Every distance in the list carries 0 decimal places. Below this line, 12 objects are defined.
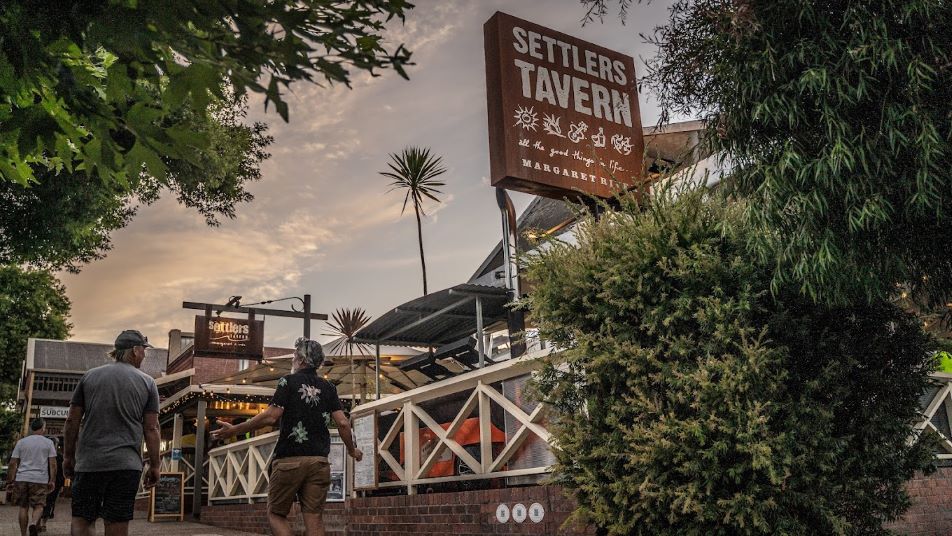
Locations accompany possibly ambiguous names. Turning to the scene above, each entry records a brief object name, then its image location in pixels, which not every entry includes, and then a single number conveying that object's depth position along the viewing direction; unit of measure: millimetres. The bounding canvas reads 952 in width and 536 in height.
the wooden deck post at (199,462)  16734
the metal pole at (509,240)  8789
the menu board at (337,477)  9320
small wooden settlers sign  16641
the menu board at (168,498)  15481
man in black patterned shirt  5334
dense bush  4523
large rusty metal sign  8461
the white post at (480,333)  8461
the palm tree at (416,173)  19172
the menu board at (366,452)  8836
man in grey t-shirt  4812
